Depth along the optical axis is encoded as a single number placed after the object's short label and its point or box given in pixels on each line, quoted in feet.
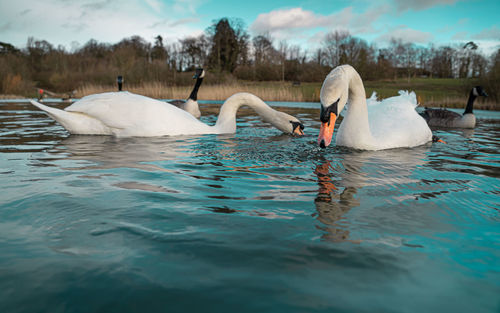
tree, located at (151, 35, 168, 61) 133.80
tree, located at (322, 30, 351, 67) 140.56
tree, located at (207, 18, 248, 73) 195.42
